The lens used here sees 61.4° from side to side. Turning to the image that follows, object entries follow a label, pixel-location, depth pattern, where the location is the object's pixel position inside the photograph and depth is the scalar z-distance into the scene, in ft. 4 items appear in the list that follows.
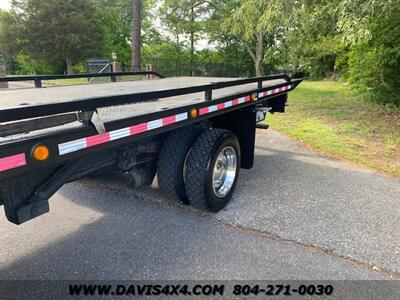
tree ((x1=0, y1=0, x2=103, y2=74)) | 102.07
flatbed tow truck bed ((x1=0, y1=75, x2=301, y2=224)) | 5.43
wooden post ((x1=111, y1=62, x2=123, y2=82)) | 52.94
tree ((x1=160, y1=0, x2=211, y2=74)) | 86.94
